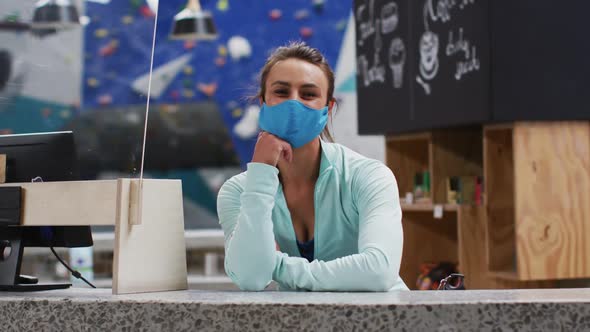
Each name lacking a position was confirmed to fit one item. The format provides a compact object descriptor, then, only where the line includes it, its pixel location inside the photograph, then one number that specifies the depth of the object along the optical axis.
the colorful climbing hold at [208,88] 8.11
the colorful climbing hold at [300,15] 8.09
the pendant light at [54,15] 2.05
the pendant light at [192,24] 7.49
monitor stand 1.90
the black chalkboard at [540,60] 3.79
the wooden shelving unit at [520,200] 3.89
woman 1.81
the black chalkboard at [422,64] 3.96
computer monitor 1.94
